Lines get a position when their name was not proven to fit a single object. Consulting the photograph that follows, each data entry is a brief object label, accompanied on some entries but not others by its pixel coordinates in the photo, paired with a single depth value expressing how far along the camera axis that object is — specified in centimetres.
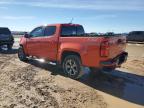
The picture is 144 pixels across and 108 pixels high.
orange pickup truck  339
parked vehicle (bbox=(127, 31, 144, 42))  1620
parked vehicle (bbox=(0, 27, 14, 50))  849
